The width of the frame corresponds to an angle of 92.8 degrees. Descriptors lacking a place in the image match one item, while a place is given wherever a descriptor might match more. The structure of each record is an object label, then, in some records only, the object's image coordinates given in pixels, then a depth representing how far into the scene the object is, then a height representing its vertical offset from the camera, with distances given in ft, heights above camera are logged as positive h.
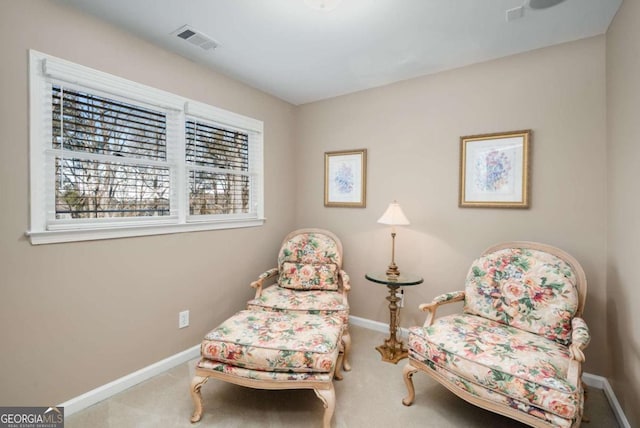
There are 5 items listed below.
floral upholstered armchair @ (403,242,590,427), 4.75 -2.46
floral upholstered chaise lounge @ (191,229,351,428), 5.69 -2.64
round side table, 8.30 -3.03
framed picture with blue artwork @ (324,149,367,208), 10.44 +1.14
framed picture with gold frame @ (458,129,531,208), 7.75 +1.11
